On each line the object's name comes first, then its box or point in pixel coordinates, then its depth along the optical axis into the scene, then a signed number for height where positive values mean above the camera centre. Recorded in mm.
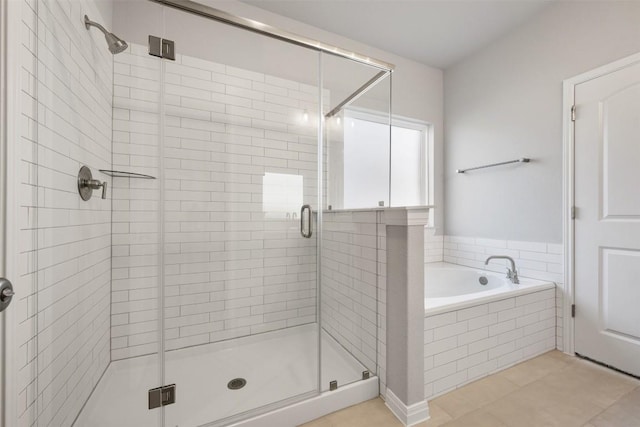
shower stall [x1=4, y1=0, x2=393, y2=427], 1044 -65
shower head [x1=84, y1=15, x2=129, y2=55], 1399 +934
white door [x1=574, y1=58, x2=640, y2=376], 1746 -18
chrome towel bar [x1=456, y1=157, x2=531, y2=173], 2285 +470
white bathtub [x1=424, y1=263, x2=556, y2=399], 1530 -741
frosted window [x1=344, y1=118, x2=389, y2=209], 2297 +467
